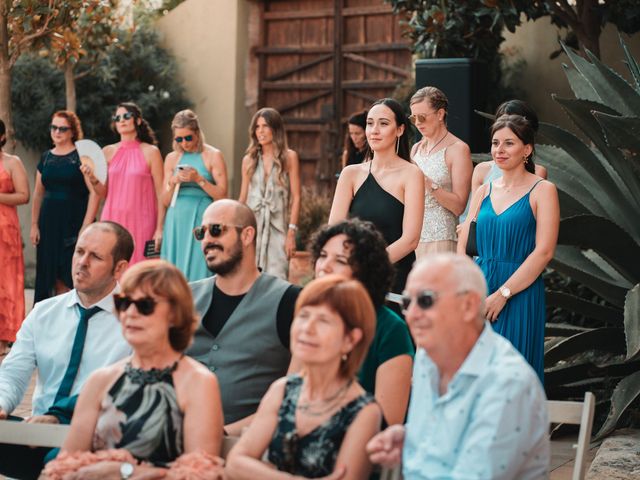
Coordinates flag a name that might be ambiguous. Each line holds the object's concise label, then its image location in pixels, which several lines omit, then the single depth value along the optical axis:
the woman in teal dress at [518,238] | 5.49
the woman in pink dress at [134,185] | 9.92
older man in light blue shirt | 3.17
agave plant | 6.34
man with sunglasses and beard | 4.48
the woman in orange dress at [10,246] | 9.20
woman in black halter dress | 5.98
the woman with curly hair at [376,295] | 4.00
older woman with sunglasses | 3.62
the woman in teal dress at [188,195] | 9.64
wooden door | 15.29
